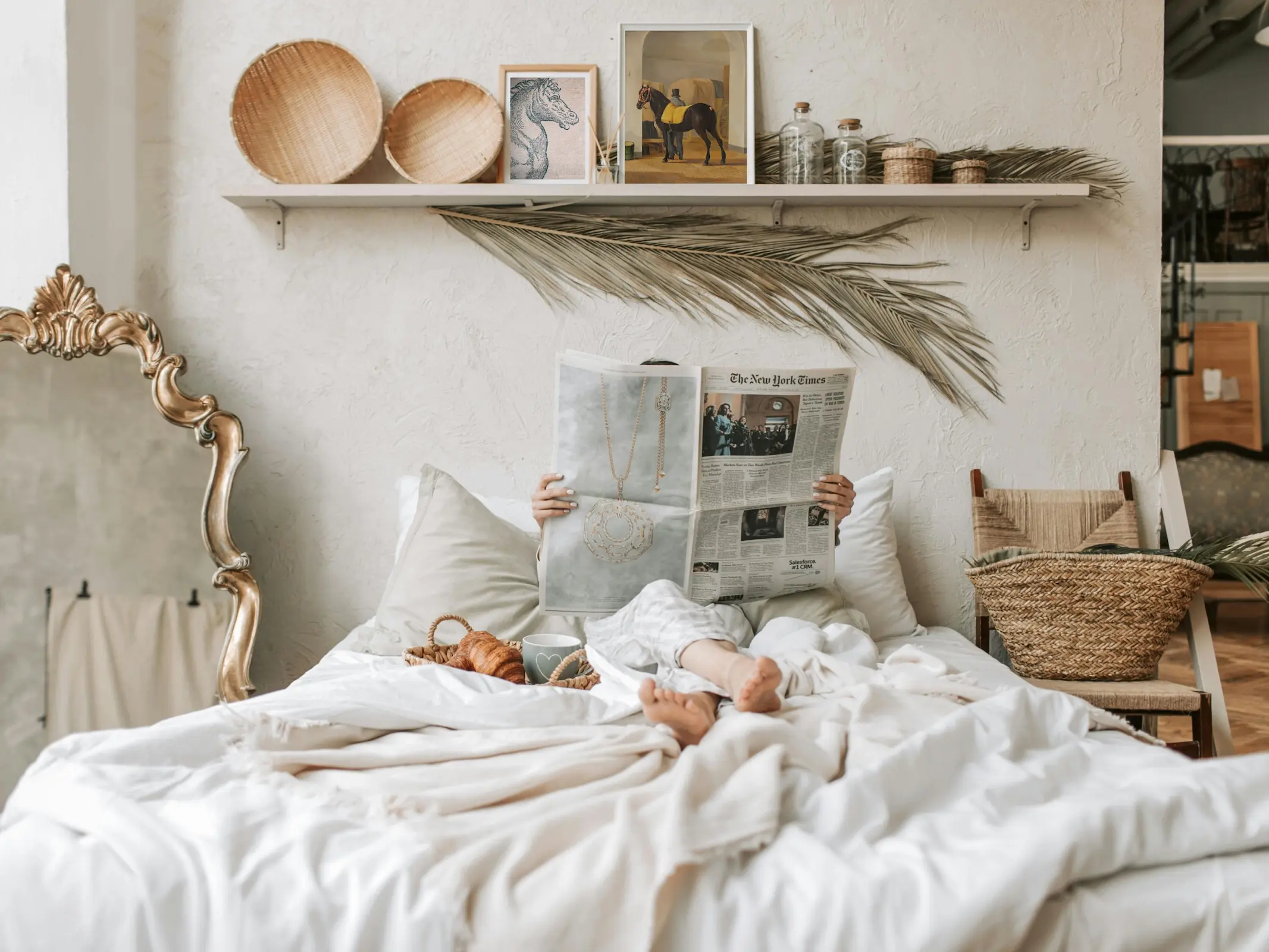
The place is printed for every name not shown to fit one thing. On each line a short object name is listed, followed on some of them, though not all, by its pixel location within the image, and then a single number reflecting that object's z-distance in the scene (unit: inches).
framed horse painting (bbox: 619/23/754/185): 92.6
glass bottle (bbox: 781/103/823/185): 90.6
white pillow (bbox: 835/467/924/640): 85.7
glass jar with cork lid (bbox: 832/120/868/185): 90.2
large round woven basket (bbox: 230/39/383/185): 93.9
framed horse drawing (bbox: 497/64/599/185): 93.7
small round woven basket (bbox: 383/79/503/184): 93.4
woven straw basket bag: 76.4
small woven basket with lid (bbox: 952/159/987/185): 89.4
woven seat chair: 90.8
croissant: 60.6
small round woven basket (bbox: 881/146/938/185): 88.6
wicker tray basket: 59.4
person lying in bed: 46.5
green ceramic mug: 61.8
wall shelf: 87.9
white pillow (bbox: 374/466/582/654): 78.1
